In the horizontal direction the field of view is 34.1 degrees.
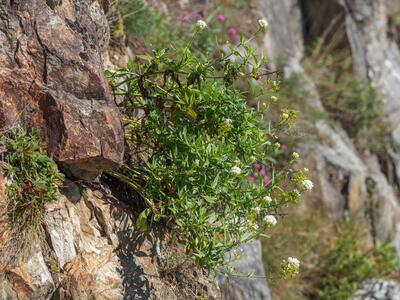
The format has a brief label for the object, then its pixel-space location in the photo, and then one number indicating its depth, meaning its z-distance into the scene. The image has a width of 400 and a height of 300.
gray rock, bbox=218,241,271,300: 4.64
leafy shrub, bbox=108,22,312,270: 3.59
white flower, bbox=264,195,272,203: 3.64
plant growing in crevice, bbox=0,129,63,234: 3.35
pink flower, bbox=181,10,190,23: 6.57
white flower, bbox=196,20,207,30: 3.57
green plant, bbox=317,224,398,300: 6.76
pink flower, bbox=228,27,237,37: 7.13
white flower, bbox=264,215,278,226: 3.55
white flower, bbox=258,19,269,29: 3.63
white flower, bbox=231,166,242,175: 3.48
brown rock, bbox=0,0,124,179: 3.46
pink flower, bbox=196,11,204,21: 6.78
